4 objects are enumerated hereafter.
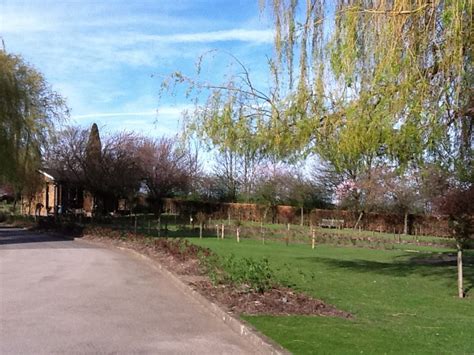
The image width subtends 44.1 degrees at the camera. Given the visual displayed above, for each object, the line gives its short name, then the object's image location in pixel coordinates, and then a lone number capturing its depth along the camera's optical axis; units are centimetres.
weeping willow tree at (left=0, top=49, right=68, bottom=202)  2664
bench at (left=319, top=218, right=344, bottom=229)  5112
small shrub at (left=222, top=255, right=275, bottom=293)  1155
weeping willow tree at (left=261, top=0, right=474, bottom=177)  937
